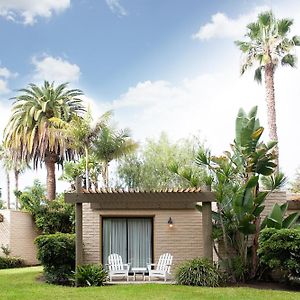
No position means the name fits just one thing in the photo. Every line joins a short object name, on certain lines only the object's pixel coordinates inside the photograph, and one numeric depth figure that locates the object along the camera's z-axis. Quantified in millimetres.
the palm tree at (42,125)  23664
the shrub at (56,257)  12144
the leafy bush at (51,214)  20170
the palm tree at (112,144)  22429
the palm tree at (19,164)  25000
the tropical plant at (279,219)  11651
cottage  13230
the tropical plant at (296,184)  26210
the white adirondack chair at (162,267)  11807
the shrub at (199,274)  11058
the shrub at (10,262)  17943
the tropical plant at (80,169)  25312
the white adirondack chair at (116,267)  11938
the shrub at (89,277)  11414
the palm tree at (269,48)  20847
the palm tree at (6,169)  38522
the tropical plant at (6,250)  18909
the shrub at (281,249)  10621
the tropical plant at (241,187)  11651
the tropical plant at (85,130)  22192
